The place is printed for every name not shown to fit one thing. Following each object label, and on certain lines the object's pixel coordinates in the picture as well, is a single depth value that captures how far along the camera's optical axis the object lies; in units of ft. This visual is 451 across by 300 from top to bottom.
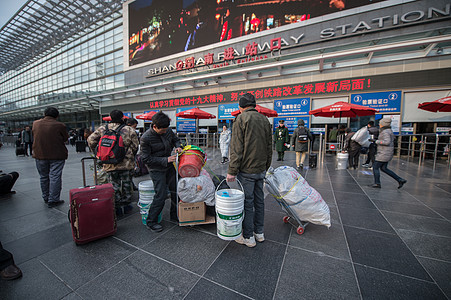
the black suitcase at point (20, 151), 35.84
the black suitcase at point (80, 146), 40.60
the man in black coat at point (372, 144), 23.86
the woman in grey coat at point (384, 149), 15.01
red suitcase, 7.54
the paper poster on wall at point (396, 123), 32.63
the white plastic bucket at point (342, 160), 22.86
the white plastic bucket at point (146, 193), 9.46
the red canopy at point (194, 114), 35.91
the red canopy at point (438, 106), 22.33
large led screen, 37.25
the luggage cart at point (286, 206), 8.51
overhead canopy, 67.72
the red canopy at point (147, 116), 42.32
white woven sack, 8.36
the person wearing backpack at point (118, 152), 9.63
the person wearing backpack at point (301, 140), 22.84
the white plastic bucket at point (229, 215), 7.16
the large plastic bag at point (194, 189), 8.59
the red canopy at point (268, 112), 31.09
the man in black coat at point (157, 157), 8.68
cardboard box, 8.95
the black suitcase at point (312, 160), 24.11
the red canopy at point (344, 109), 23.51
